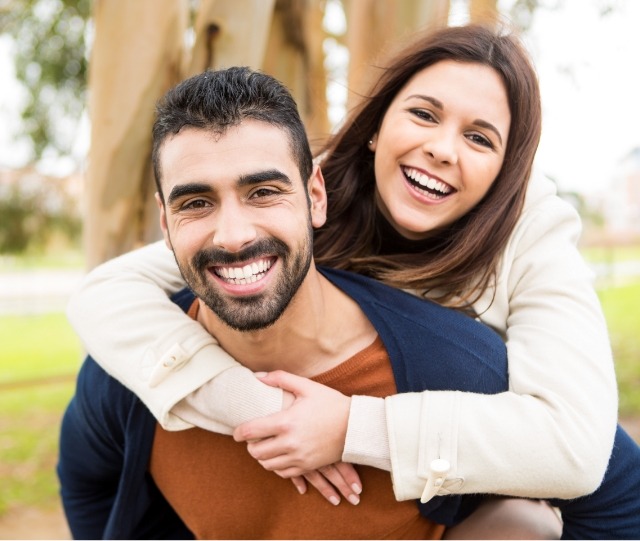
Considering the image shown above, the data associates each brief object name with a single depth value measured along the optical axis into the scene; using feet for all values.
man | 5.94
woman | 5.72
